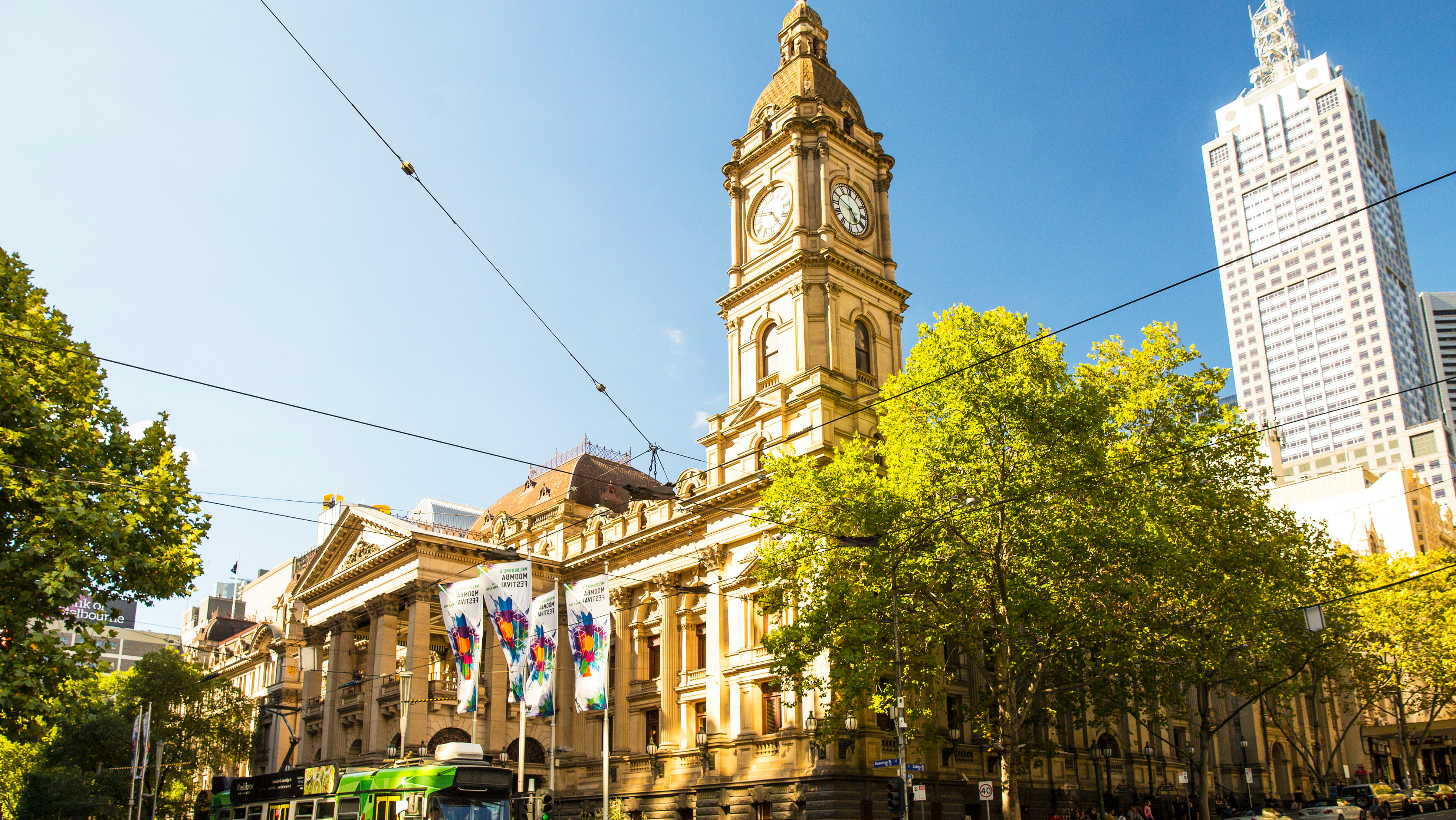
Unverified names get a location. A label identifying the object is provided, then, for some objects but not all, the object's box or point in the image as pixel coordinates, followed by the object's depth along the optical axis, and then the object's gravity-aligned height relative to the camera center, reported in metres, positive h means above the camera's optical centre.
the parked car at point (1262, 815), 34.72 -4.40
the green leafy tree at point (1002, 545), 27.88 +4.06
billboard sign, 19.64 +2.05
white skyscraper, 140.12 +57.38
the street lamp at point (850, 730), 32.56 -1.05
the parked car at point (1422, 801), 47.22 -5.49
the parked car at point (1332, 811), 35.94 -4.47
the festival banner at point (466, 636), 33.75 +2.33
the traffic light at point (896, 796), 23.75 -2.28
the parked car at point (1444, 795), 49.53 -5.51
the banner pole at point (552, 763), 31.72 -1.90
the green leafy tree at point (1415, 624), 46.19 +2.54
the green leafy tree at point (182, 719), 54.19 -0.17
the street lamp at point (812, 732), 32.78 -1.05
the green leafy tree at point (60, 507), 18.78 +4.02
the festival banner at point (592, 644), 32.81 +1.91
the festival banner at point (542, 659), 32.19 +1.46
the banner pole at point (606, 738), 30.64 -1.07
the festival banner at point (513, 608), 32.38 +3.08
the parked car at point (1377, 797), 41.09 -4.75
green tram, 20.64 -1.70
